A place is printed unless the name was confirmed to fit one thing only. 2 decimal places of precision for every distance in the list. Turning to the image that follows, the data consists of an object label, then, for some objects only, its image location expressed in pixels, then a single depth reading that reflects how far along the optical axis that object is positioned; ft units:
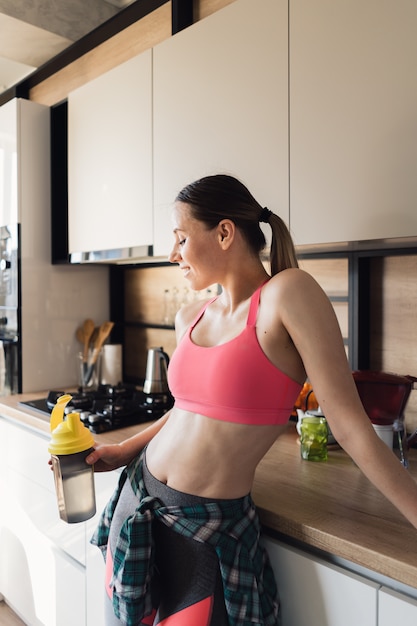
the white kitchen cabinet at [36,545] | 5.82
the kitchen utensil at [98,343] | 8.35
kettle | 7.03
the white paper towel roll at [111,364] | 8.42
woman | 3.26
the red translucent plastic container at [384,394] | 4.56
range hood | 6.31
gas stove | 6.21
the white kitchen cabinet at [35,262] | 7.89
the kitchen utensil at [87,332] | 8.61
